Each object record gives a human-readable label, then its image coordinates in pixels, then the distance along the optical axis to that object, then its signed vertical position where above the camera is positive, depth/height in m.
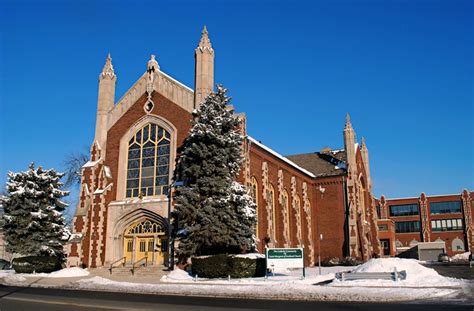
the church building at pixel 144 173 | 31.36 +5.67
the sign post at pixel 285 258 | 22.24 -0.43
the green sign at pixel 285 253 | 22.27 -0.19
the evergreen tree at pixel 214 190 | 25.53 +3.43
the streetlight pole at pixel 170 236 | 28.28 +0.86
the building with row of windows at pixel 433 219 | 74.19 +5.07
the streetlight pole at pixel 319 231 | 43.79 +1.80
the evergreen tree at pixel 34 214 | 32.22 +2.54
